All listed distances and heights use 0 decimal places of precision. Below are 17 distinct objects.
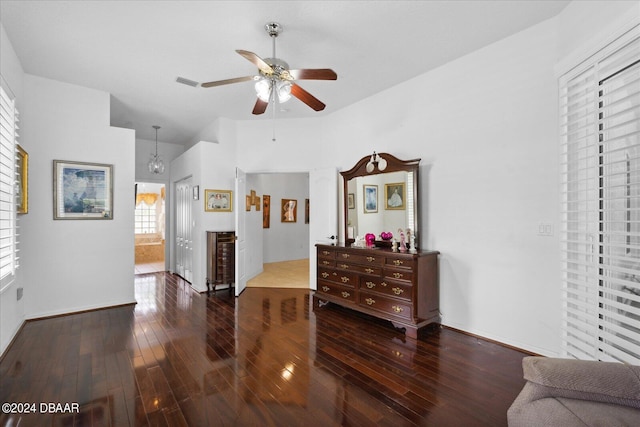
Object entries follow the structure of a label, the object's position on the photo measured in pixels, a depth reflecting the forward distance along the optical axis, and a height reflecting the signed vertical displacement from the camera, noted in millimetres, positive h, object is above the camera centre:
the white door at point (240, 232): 4859 -344
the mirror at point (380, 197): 3756 +208
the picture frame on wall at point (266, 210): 7965 +57
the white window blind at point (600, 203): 1870 +68
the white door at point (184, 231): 5904 -394
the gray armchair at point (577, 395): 1159 -764
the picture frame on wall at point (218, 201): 5297 +209
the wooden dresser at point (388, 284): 3203 -847
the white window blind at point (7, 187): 2713 +243
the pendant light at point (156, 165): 5926 +932
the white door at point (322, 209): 5008 +54
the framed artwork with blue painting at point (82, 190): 3962 +304
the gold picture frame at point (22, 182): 3280 +343
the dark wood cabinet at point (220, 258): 5137 -792
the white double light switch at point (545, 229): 2695 -155
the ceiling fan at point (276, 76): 2555 +1185
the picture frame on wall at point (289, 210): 8448 +60
